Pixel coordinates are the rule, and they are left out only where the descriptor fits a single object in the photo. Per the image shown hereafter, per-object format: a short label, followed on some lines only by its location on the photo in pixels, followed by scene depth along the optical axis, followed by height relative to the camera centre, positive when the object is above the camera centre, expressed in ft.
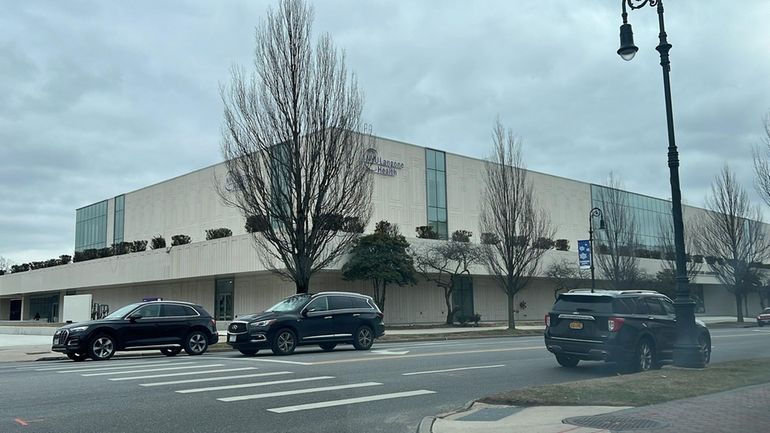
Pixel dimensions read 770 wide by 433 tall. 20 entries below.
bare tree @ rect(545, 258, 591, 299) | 164.25 +5.80
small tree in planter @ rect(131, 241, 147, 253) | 170.81 +14.65
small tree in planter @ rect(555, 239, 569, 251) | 176.65 +14.04
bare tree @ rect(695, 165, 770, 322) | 153.28 +12.83
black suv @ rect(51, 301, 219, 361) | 60.75 -2.71
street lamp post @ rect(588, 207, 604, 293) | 113.01 +14.59
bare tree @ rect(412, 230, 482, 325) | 132.26 +8.38
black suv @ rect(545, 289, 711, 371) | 47.14 -2.34
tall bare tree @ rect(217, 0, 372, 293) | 87.92 +19.94
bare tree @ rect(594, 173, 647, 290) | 149.48 +10.53
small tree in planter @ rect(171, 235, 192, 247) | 155.74 +14.66
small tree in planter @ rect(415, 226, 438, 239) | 144.97 +14.62
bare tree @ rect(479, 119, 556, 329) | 115.96 +13.86
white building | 141.90 +12.73
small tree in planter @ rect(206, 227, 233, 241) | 141.69 +14.63
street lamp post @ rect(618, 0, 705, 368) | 44.47 +4.24
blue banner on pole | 121.60 +8.07
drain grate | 24.91 -4.87
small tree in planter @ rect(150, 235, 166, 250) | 163.12 +14.67
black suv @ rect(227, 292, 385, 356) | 61.11 -2.25
